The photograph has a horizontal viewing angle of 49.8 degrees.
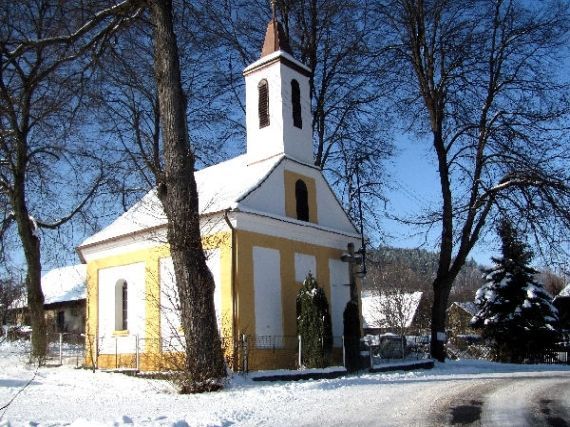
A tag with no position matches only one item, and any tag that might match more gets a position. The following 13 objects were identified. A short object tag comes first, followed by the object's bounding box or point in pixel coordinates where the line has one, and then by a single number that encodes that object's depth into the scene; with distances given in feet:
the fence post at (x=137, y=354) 53.75
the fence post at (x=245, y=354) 48.83
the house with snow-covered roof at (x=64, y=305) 124.10
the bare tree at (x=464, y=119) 68.80
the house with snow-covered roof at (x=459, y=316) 182.50
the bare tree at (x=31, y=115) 42.14
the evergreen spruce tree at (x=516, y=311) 90.48
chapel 57.36
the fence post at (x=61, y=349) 64.02
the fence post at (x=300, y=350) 54.70
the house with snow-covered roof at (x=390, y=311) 145.48
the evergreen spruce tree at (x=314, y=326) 54.54
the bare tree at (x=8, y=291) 83.56
